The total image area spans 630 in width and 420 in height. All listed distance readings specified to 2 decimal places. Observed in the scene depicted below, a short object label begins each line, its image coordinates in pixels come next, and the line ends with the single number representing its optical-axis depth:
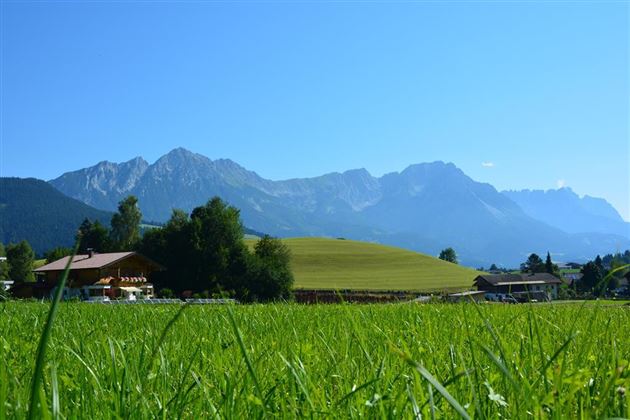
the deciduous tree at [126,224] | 101.31
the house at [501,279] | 121.69
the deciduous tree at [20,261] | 114.50
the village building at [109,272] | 60.03
